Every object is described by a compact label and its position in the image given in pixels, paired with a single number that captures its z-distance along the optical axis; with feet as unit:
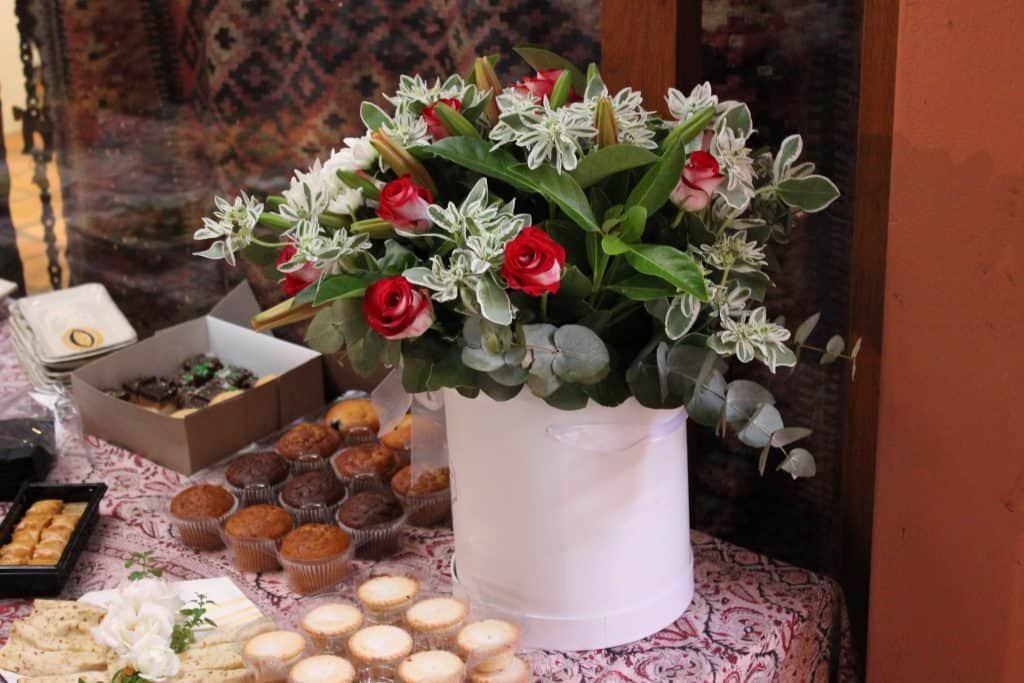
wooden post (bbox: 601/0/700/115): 4.62
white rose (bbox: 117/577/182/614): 4.69
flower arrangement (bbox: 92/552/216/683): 4.39
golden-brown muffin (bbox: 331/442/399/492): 5.84
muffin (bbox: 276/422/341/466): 6.10
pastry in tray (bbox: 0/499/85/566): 5.39
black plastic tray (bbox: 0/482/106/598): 5.24
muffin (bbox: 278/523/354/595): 5.16
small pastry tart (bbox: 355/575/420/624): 4.65
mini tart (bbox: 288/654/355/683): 4.26
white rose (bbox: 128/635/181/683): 4.38
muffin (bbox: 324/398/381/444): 6.32
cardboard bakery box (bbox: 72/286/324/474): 6.16
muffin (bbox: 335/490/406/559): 5.39
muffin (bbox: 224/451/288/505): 5.87
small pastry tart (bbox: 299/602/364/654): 4.52
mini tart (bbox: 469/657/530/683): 4.30
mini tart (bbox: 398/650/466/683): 4.21
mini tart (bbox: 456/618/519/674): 4.32
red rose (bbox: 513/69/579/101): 4.18
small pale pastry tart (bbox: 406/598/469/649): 4.47
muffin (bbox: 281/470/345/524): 5.63
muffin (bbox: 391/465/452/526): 5.57
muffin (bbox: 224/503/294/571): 5.38
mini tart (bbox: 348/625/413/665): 4.36
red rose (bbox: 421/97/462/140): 4.19
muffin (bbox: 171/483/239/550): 5.57
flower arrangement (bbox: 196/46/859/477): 3.75
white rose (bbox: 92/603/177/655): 4.50
